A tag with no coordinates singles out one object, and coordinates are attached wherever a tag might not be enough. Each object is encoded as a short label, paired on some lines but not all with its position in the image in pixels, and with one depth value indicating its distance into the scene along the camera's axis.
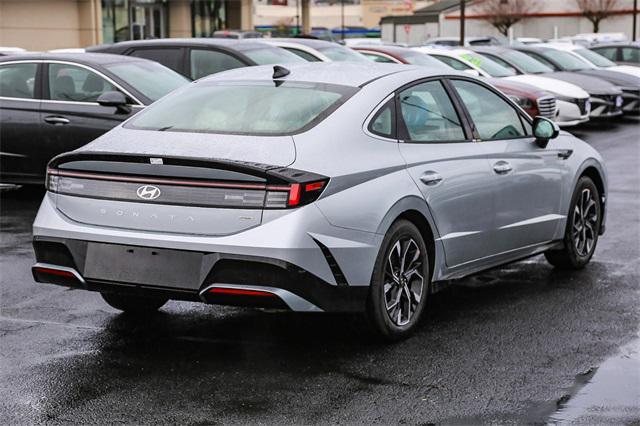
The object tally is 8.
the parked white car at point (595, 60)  24.48
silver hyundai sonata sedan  5.39
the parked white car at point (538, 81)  19.75
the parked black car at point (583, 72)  22.88
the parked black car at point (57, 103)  11.12
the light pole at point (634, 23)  60.34
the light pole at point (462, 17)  44.17
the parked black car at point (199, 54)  14.33
